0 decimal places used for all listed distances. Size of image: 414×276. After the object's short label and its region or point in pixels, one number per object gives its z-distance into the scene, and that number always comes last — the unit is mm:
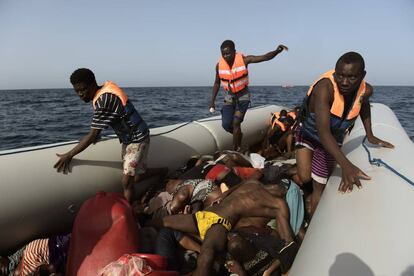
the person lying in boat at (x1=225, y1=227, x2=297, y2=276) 2398
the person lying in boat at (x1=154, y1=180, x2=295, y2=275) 2805
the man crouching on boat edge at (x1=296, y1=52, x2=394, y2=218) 2281
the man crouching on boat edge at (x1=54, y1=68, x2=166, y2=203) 2996
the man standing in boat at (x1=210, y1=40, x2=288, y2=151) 4859
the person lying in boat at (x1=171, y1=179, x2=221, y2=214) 3379
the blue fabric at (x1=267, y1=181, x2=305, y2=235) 2951
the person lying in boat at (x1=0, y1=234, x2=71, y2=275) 2521
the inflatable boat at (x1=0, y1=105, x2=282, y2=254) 2691
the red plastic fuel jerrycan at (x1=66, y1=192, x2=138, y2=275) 2354
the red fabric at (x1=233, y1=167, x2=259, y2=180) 3994
